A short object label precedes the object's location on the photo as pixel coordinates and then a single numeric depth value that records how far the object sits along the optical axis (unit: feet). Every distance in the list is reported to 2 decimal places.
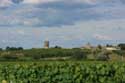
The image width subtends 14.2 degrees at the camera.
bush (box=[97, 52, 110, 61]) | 207.23
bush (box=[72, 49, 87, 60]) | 231.22
